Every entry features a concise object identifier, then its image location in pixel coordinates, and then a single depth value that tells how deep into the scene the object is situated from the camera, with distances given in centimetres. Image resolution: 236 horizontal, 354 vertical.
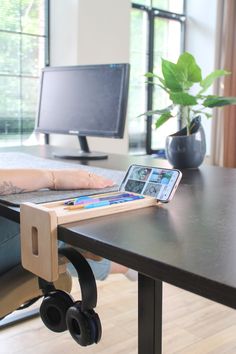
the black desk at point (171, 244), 49
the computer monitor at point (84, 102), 150
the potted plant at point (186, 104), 143
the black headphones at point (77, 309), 73
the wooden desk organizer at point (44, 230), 67
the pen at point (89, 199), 78
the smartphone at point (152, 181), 83
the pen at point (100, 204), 75
